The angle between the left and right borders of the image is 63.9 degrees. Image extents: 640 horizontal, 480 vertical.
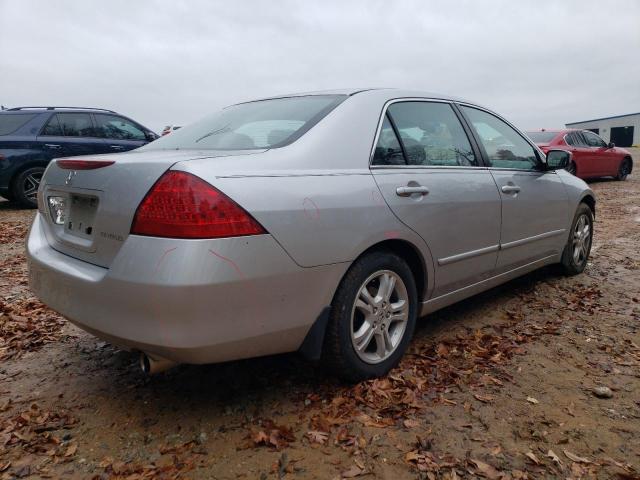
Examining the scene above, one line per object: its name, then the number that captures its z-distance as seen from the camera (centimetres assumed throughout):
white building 4531
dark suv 847
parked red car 1169
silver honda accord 197
